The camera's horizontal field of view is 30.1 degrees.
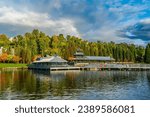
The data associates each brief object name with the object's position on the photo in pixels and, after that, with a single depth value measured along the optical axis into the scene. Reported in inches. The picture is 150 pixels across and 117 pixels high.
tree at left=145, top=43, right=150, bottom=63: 4301.7
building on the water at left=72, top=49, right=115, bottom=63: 4244.6
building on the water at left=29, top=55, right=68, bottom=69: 3444.9
